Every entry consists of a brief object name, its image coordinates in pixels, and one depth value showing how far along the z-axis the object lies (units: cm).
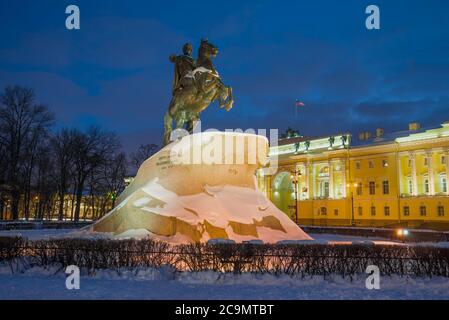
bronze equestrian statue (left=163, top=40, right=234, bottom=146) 1936
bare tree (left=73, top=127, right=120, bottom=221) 4569
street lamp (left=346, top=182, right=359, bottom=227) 6744
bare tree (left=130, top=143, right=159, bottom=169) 5434
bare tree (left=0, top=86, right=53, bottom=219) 3997
